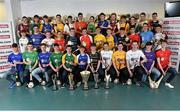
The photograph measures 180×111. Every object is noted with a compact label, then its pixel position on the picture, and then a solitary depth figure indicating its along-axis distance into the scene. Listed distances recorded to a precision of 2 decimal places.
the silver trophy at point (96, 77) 3.61
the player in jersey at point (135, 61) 3.70
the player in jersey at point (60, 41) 4.10
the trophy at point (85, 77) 3.53
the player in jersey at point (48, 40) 4.10
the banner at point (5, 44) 4.37
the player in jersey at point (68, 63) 3.73
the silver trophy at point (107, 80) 3.58
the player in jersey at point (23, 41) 4.25
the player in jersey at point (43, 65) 3.80
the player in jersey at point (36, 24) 4.54
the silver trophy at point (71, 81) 3.56
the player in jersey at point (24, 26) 4.61
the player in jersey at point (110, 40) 4.10
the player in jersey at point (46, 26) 4.50
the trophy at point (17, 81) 3.80
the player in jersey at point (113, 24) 4.40
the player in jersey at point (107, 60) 3.83
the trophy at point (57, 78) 3.75
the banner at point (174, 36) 4.29
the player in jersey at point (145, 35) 4.13
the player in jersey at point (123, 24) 4.39
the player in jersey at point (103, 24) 4.41
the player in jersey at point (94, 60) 3.78
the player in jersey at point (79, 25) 4.45
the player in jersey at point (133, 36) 4.11
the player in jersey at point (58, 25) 4.50
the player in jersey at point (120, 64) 3.78
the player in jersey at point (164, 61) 3.63
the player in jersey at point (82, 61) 3.76
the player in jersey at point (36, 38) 4.28
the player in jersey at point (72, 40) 4.12
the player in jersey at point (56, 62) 3.77
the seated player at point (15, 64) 3.83
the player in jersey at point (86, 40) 4.13
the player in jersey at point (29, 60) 3.81
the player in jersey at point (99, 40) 4.10
